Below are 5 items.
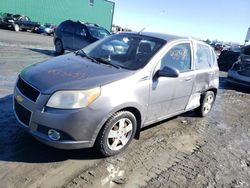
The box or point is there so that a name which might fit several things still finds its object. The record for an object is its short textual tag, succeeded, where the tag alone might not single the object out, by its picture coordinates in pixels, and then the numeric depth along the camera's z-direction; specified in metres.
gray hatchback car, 2.24
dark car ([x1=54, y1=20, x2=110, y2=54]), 8.89
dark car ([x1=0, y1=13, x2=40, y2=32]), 17.88
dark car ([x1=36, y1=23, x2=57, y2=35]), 20.79
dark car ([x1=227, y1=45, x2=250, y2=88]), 7.08
